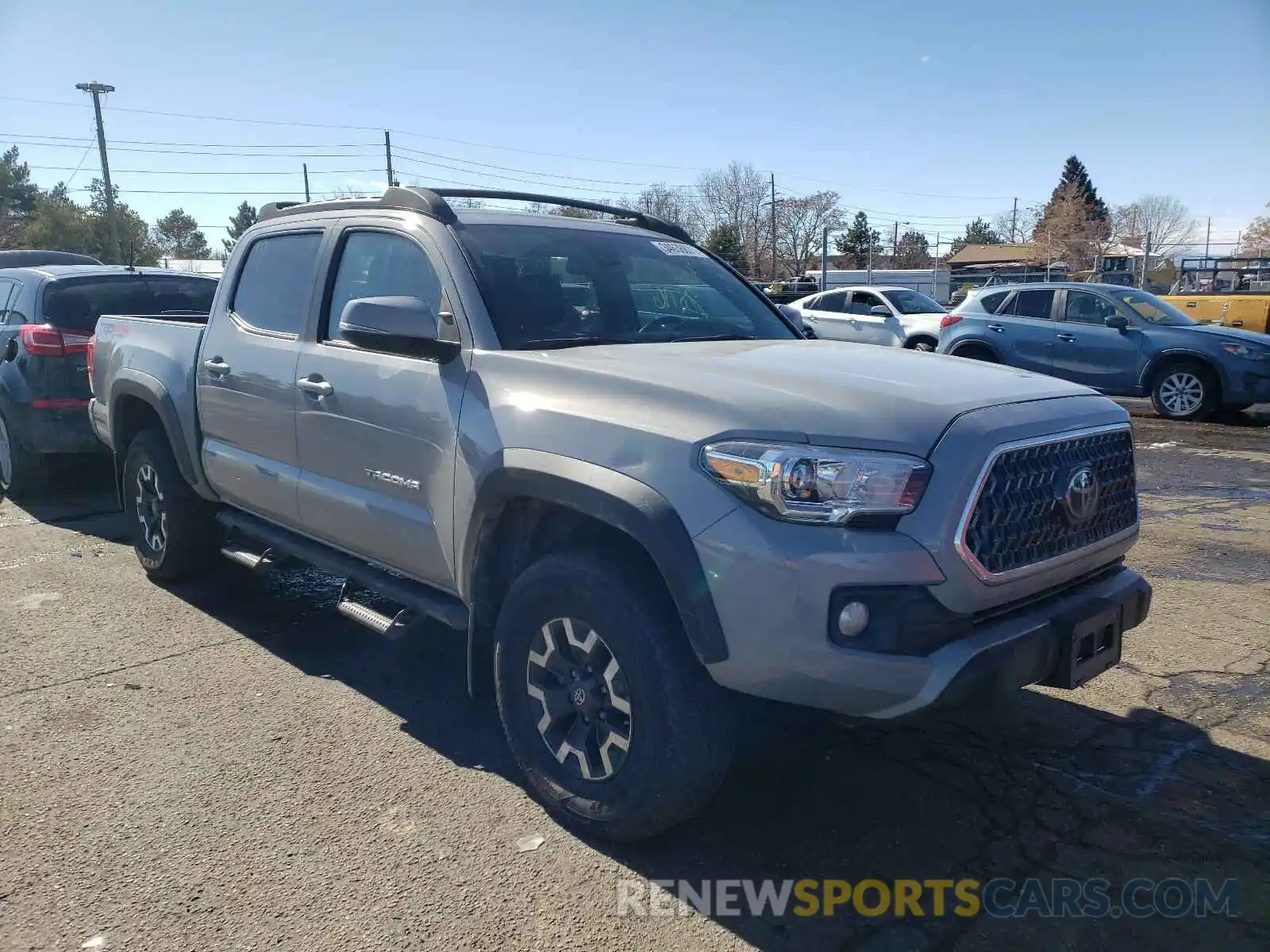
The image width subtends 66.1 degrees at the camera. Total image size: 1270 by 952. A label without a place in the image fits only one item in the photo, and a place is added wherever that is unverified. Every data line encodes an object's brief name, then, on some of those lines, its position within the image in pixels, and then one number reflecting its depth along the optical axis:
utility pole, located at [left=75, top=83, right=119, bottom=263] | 41.12
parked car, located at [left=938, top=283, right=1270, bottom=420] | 11.64
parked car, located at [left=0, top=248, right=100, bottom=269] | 15.05
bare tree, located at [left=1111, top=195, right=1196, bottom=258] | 77.06
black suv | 7.17
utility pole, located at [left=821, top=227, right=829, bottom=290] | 34.38
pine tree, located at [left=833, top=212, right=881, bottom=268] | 81.19
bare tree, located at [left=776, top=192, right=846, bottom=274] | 66.88
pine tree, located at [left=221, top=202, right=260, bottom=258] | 86.19
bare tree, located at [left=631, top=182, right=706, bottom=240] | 59.66
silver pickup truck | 2.51
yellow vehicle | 15.77
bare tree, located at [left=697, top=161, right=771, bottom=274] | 65.38
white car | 16.34
